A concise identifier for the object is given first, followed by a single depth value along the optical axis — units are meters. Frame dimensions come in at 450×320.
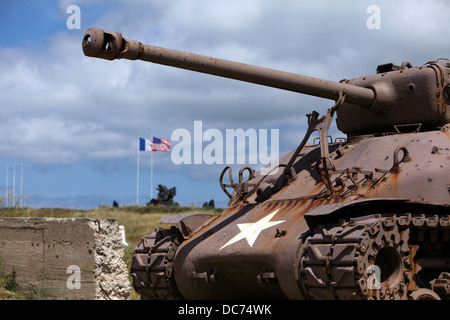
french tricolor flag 37.22
